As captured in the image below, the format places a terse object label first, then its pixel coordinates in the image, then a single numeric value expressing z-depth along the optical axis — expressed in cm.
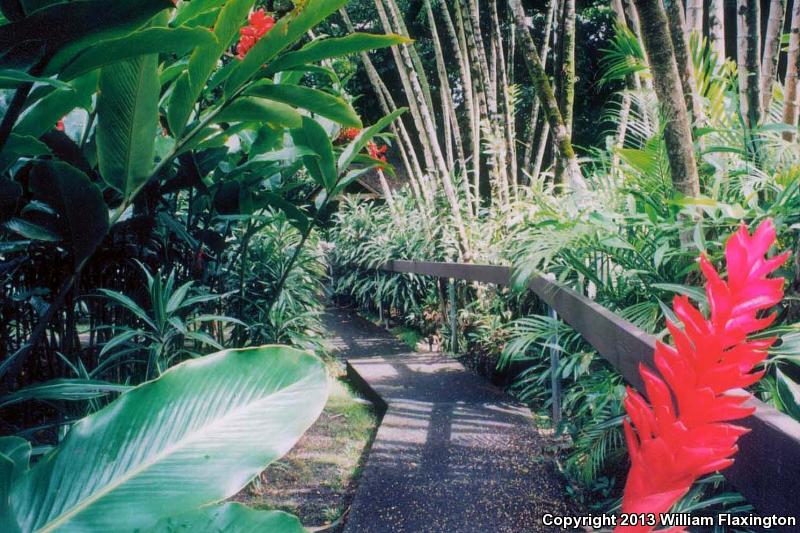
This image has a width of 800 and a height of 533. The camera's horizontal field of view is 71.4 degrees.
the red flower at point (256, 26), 195
